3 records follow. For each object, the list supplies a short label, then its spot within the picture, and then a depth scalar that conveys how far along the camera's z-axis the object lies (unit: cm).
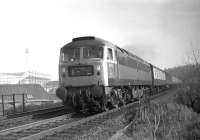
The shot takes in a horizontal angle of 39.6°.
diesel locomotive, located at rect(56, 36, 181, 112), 1375
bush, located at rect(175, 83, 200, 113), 1555
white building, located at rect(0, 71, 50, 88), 11768
